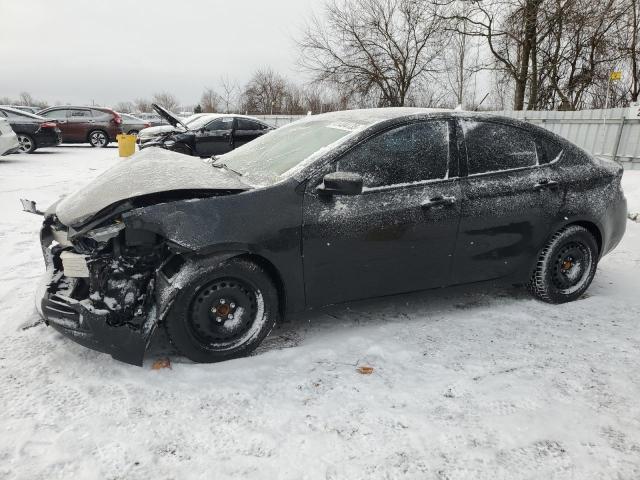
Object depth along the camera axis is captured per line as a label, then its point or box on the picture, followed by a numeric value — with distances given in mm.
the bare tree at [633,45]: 17139
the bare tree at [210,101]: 56438
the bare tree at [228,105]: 49156
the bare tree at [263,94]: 46562
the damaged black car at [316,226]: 2738
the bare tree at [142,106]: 86938
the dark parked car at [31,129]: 14141
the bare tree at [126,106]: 91325
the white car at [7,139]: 11805
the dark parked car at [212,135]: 11766
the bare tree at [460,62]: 21052
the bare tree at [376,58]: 23281
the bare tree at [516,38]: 18766
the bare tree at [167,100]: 78375
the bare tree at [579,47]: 17141
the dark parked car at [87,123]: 17703
